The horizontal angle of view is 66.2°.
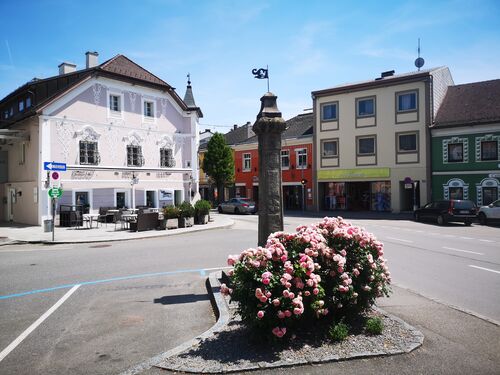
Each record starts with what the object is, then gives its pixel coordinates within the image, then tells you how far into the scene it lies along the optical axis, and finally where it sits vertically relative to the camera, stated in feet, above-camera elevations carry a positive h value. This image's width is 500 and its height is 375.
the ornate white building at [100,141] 75.66 +11.40
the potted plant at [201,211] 72.84 -3.63
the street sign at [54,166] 51.63 +3.75
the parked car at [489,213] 72.13 -4.62
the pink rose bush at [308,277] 14.30 -3.41
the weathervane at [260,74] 26.08 +8.00
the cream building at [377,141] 100.17 +13.91
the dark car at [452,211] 72.02 -4.24
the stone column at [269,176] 23.18 +0.94
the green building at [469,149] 89.35 +9.86
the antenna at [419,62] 117.19 +39.13
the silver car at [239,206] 113.70 -4.32
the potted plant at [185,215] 67.36 -4.08
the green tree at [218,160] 135.44 +11.23
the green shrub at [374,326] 15.77 -5.64
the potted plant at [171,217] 64.80 -4.21
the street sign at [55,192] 52.36 +0.19
